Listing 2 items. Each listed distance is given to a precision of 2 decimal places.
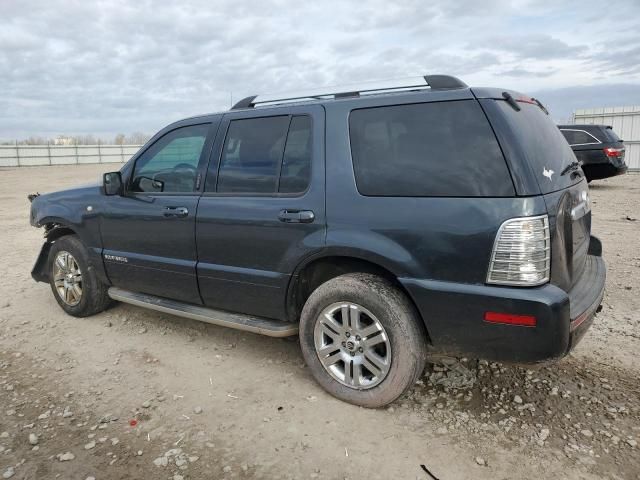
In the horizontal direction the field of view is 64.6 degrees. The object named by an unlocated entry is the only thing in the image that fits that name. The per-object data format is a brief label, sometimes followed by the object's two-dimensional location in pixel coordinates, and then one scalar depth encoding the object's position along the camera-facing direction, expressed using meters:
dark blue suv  2.61
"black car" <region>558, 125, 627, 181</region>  12.58
